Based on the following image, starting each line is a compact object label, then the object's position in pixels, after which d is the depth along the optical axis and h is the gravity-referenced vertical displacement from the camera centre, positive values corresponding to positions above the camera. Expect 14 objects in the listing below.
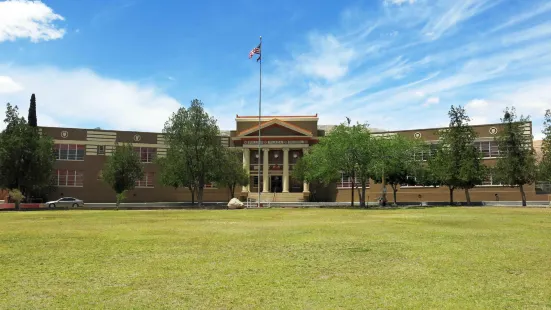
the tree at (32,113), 63.67 +10.69
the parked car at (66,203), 54.57 -2.63
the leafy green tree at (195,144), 50.29 +4.72
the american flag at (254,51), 47.25 +14.82
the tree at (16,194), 42.84 -1.12
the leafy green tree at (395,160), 45.72 +2.67
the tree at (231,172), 51.81 +1.51
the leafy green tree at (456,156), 47.78 +3.19
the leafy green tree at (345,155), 44.88 +3.02
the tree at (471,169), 47.03 +1.61
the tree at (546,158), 42.97 +2.65
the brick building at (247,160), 67.38 +3.95
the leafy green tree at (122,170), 51.56 +1.62
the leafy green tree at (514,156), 46.06 +3.05
